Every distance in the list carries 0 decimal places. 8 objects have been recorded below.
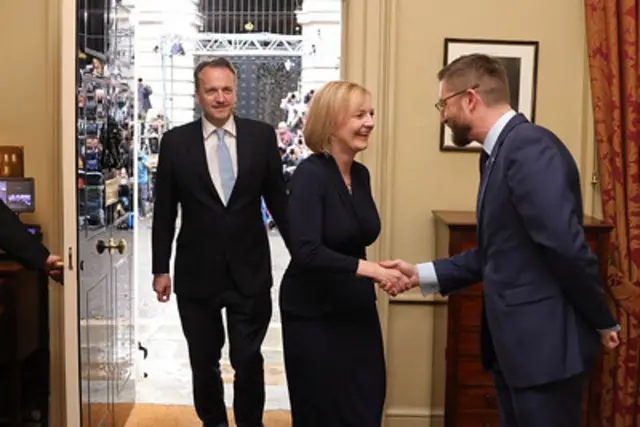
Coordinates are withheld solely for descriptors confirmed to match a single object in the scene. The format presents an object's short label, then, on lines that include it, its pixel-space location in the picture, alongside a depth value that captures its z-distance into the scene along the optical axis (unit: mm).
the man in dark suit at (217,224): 3078
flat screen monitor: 3303
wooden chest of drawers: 3105
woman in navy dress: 2484
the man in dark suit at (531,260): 1973
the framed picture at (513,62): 3480
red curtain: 3365
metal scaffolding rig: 8211
